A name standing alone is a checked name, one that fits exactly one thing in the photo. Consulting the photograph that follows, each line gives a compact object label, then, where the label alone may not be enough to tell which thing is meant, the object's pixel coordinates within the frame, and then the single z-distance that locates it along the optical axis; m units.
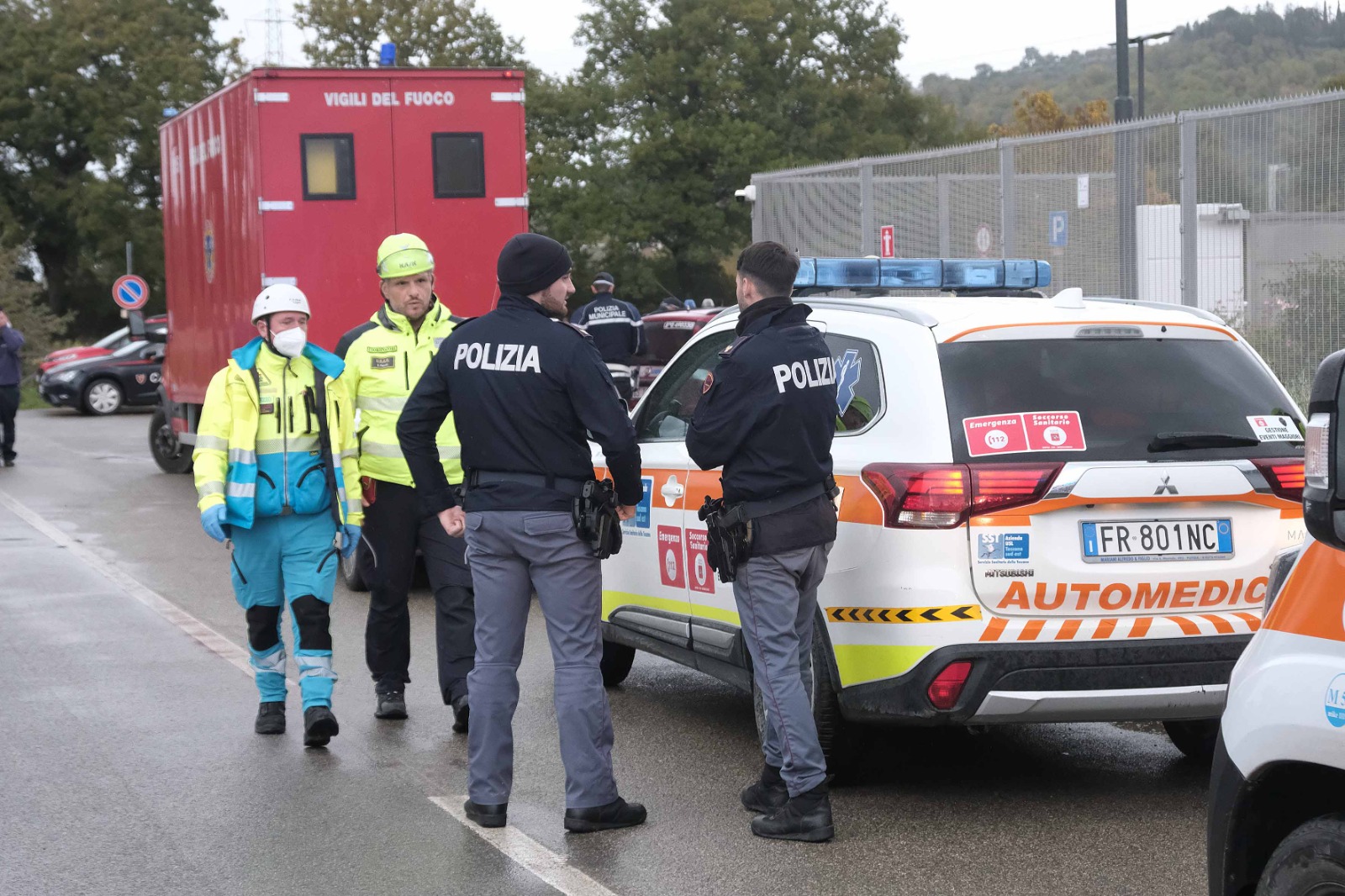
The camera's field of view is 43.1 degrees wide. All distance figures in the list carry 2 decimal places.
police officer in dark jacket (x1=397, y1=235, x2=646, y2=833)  5.38
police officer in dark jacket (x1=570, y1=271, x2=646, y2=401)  15.39
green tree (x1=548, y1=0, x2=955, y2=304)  58.62
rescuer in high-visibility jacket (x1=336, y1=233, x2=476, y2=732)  6.93
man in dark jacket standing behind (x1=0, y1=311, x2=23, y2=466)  20.11
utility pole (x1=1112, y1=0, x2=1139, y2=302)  12.95
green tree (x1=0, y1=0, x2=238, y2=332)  52.97
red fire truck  12.93
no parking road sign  30.03
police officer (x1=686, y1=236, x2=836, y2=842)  5.25
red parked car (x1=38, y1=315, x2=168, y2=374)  31.16
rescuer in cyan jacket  6.72
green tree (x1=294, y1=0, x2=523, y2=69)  60.84
